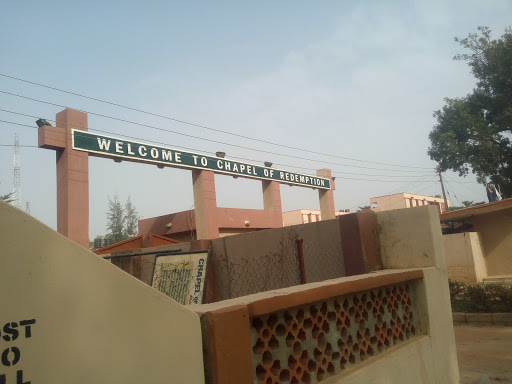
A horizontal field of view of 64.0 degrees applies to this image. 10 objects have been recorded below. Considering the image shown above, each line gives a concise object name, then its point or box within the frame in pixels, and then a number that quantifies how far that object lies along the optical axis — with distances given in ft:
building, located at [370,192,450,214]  136.46
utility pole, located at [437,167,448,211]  112.49
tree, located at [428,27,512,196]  50.66
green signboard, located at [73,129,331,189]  33.35
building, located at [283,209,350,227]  130.71
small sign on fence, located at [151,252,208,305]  16.87
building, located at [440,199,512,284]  40.98
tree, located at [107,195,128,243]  101.57
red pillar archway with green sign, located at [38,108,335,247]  31.86
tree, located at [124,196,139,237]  103.24
